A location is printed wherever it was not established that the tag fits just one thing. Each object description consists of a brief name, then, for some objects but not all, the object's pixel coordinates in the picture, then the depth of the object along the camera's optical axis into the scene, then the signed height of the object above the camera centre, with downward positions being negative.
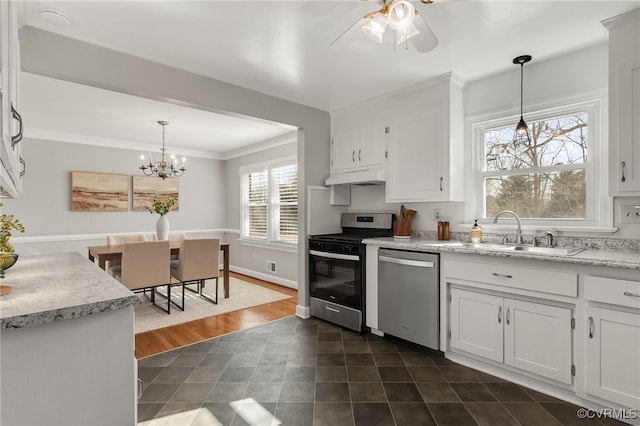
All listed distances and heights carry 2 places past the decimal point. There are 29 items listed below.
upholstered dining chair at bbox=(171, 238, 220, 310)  4.08 -0.65
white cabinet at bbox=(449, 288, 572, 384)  2.03 -0.84
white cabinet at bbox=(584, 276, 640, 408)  1.75 -0.73
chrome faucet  2.61 -0.17
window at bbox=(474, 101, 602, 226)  2.46 +0.36
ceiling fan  1.60 +0.98
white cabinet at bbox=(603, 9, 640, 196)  1.96 +0.67
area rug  3.57 -1.21
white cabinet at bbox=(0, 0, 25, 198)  0.83 +0.31
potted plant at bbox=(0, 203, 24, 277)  1.33 -0.15
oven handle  3.18 -0.45
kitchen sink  2.19 -0.28
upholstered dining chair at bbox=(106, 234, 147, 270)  4.17 -0.39
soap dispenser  2.85 -0.20
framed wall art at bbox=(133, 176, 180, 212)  5.69 +0.40
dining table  3.59 -0.49
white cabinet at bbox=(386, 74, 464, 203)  2.89 +0.64
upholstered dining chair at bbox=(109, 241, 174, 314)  3.61 -0.63
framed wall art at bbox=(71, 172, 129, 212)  5.08 +0.33
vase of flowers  4.38 -0.18
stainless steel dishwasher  2.63 -0.73
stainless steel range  3.15 -0.61
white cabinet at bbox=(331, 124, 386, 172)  3.41 +0.71
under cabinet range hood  3.34 +0.38
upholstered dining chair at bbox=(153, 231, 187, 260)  5.01 -0.40
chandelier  4.48 +0.63
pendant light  2.54 +0.69
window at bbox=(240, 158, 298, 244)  5.16 +0.17
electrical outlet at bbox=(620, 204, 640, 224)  2.19 -0.02
